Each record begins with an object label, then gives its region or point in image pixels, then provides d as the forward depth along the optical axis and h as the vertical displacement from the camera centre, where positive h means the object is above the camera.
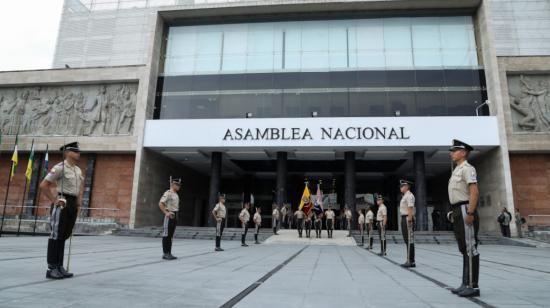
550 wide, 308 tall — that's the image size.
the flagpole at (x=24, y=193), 24.37 +1.48
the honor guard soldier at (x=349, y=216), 20.44 +0.30
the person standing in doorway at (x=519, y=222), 20.18 +0.14
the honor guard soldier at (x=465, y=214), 4.46 +0.13
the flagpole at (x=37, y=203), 24.44 +0.81
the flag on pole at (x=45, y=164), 22.38 +3.20
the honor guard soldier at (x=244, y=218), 14.70 +0.04
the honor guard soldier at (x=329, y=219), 20.00 +0.10
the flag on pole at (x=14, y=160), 20.19 +3.09
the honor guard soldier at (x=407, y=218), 7.81 +0.11
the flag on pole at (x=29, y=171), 20.80 +2.58
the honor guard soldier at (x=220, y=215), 11.83 +0.11
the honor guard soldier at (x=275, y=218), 21.21 +0.10
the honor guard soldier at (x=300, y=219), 20.41 +0.07
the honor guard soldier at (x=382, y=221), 10.88 +0.03
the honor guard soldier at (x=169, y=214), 8.15 +0.08
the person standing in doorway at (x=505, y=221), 19.67 +0.20
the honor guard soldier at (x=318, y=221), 19.66 -0.03
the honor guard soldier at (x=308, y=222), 19.53 -0.10
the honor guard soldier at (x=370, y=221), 13.77 +0.03
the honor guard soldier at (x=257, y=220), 17.05 -0.04
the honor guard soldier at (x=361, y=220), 17.18 +0.07
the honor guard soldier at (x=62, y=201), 5.09 +0.21
